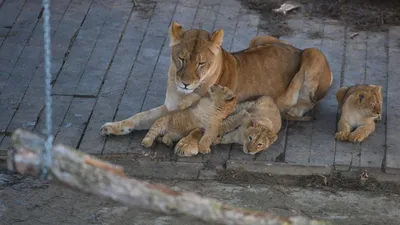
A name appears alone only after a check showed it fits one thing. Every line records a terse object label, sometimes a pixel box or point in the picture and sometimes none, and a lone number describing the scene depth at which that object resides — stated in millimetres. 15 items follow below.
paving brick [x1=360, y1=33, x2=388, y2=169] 13898
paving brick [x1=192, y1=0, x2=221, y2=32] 17656
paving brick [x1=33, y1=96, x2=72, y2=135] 14648
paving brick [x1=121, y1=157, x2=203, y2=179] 13867
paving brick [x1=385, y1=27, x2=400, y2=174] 13820
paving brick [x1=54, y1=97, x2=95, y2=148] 14406
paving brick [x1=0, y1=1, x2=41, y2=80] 16578
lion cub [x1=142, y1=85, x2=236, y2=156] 13824
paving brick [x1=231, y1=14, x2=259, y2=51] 17016
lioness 13781
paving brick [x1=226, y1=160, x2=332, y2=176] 13750
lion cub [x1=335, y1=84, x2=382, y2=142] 14195
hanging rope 6762
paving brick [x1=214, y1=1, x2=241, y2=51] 17187
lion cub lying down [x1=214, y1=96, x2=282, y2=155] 13805
